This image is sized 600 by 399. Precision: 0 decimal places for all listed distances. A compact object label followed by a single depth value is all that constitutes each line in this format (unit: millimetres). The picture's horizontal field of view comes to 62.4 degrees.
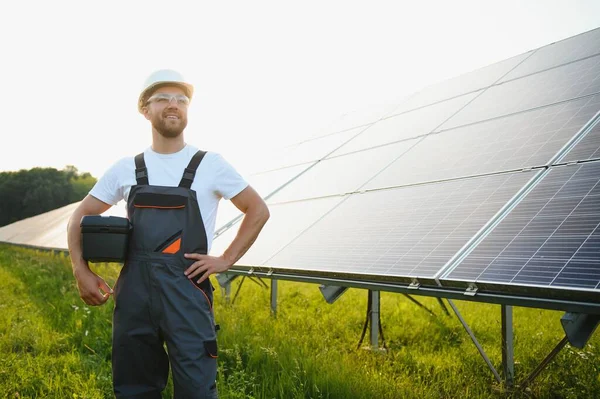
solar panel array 3176
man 2523
